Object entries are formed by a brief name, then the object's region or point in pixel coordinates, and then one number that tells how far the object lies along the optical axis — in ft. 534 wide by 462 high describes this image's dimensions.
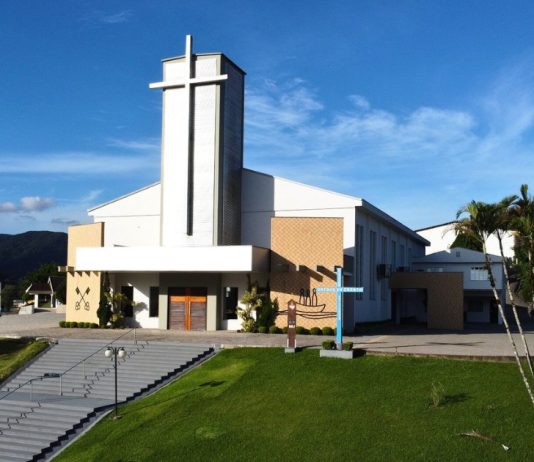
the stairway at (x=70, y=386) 65.57
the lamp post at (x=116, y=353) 67.82
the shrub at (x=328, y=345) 76.13
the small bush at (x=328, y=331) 98.36
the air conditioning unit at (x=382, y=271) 131.23
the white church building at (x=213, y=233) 103.50
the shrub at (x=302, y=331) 99.30
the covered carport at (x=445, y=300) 123.34
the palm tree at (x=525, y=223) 46.68
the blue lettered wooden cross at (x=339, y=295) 79.41
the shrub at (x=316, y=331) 98.68
